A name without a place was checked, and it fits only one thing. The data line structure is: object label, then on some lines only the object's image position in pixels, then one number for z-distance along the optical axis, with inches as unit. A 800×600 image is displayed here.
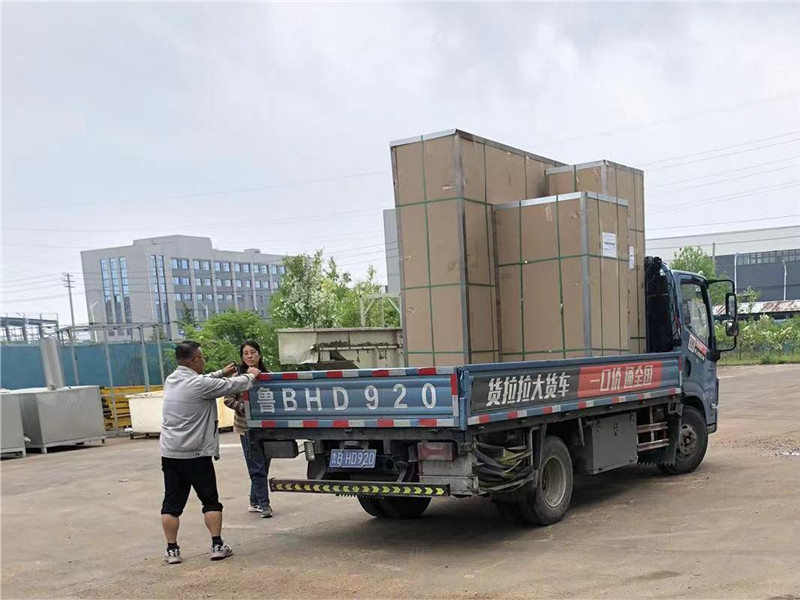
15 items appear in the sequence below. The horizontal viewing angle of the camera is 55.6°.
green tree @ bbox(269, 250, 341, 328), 1140.5
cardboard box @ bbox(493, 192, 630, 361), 281.7
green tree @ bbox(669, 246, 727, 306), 1812.3
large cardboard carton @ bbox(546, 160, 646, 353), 327.9
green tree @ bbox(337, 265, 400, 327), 1096.2
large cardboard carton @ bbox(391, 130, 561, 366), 277.6
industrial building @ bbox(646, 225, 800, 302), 2805.1
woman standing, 261.1
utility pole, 2516.0
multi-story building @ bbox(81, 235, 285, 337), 3484.3
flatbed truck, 219.9
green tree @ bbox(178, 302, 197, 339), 1992.0
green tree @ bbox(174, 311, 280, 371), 983.0
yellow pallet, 685.9
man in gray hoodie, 230.7
